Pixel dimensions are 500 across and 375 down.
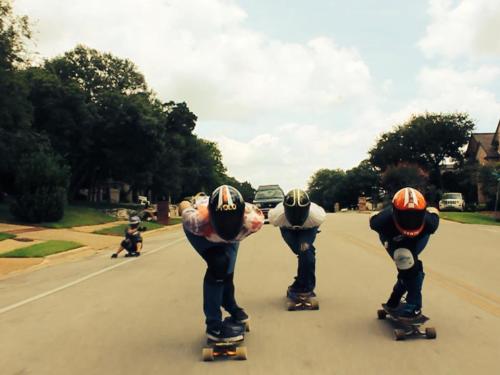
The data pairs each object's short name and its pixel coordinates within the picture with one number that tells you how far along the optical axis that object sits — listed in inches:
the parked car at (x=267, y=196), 1200.6
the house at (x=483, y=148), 2529.5
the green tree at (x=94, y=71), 2058.3
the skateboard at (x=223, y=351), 200.7
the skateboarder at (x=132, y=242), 624.7
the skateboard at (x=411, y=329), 222.4
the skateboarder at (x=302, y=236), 289.4
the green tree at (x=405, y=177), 2576.3
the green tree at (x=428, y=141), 2851.9
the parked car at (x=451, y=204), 2048.5
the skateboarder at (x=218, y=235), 196.9
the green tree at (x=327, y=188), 4529.0
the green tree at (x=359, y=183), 4111.0
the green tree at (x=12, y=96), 1232.8
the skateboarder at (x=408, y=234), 214.8
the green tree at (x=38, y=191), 1130.7
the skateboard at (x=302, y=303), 291.4
